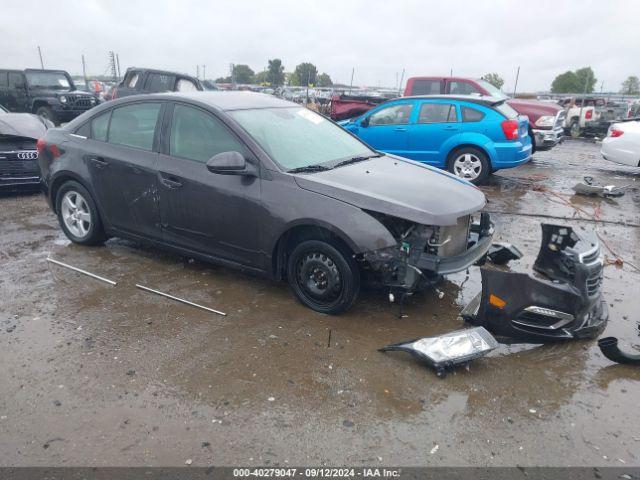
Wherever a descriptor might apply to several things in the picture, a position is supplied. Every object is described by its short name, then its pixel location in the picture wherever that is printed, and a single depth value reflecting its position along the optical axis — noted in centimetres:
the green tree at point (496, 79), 6966
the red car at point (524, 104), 1125
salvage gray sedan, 359
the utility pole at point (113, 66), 2808
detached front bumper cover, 334
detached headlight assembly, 316
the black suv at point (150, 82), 1384
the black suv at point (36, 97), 1647
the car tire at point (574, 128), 1811
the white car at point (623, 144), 948
